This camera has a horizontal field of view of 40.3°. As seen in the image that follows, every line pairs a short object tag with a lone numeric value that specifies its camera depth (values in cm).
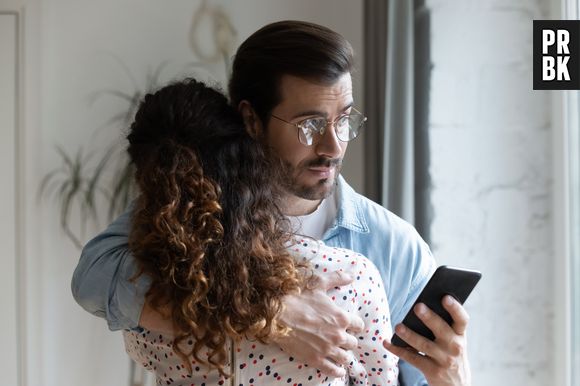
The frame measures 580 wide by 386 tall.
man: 125
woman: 115
